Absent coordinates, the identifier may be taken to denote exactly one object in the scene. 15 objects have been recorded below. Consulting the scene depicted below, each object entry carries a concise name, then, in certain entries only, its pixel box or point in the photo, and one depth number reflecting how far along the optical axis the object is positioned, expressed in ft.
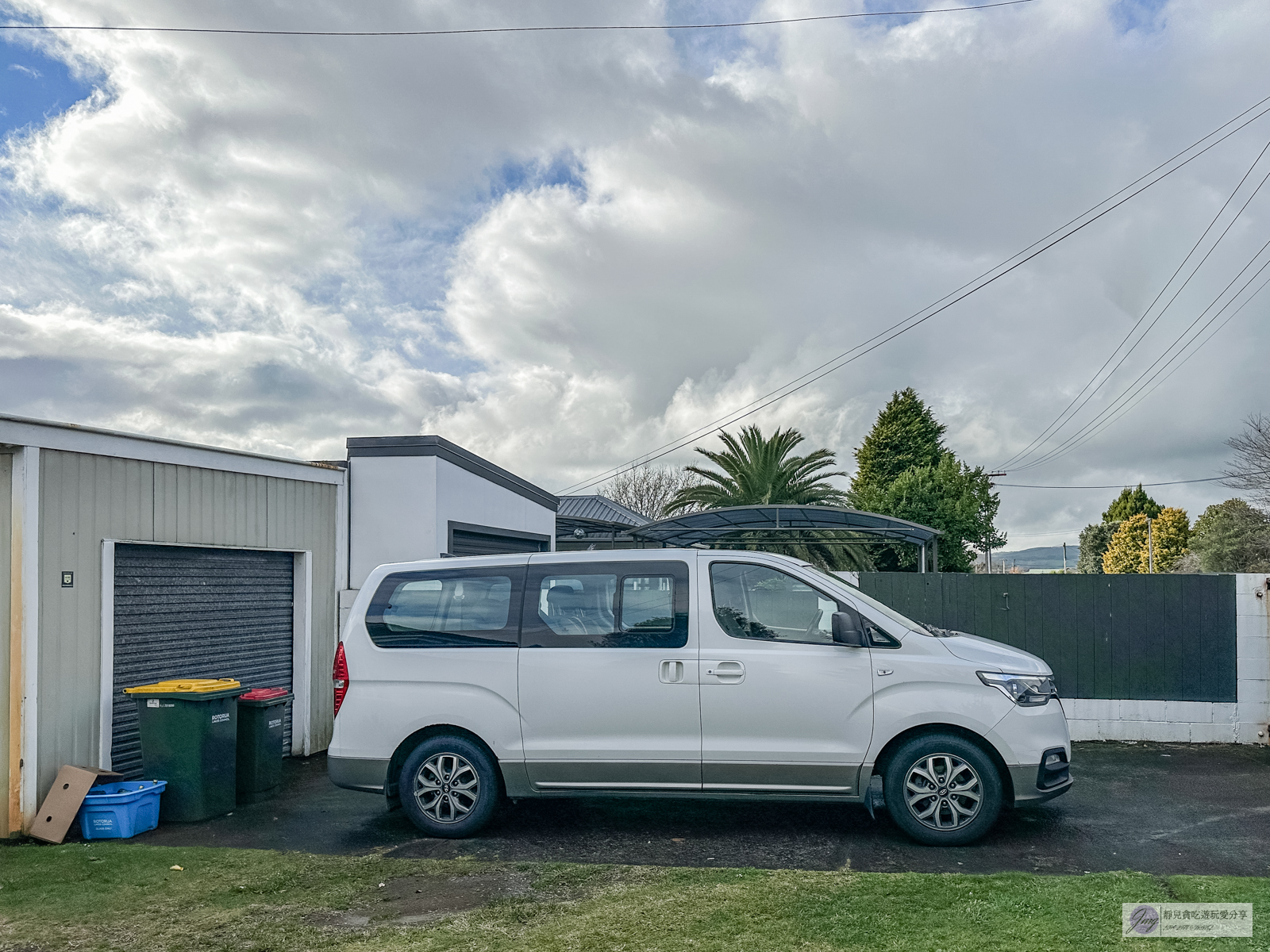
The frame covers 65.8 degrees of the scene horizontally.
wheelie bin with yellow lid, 23.54
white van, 20.13
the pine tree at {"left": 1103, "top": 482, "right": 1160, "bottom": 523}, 226.38
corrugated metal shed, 21.98
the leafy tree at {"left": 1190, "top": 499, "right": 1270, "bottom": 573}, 131.44
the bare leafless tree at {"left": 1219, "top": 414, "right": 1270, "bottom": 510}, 117.39
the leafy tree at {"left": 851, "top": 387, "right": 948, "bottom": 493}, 141.08
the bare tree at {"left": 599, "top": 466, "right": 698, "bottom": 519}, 163.02
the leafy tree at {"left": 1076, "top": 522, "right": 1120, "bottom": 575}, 246.88
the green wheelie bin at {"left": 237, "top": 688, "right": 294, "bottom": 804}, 25.43
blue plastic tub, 22.18
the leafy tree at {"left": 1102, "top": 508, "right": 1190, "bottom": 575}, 201.46
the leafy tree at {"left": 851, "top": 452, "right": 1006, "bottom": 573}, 101.55
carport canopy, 46.06
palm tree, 91.86
